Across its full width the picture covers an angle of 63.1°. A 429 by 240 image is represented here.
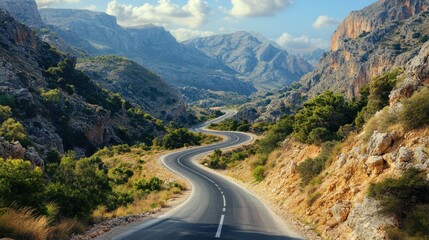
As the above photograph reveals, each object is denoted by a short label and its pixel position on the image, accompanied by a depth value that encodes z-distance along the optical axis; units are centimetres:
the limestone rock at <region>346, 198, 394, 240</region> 1184
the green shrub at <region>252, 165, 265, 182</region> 3447
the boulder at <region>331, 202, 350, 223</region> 1505
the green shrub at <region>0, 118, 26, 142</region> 2731
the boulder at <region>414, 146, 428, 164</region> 1296
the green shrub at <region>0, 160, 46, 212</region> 1103
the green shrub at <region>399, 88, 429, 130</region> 1484
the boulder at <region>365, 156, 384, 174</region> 1517
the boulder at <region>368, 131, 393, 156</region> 1564
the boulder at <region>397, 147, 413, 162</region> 1364
